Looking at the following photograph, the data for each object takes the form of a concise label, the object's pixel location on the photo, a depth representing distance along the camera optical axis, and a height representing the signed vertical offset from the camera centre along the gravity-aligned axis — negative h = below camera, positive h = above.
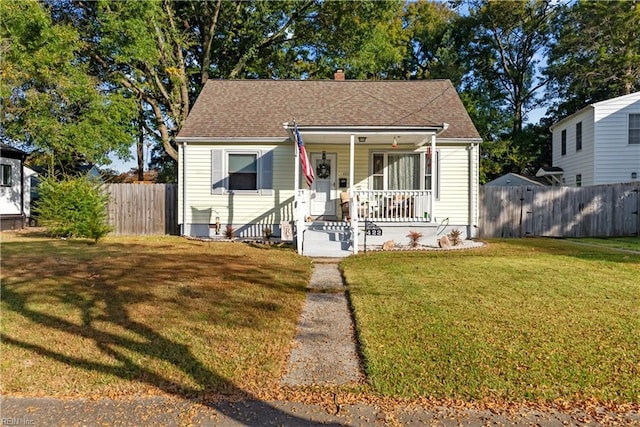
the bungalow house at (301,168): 12.85 +1.36
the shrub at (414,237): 11.25 -0.73
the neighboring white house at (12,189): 16.11 +0.76
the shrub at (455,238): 11.79 -0.78
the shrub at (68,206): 12.08 +0.07
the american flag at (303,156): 10.64 +1.41
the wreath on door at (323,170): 13.40 +1.33
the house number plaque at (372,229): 11.24 -0.51
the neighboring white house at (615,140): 17.33 +3.10
